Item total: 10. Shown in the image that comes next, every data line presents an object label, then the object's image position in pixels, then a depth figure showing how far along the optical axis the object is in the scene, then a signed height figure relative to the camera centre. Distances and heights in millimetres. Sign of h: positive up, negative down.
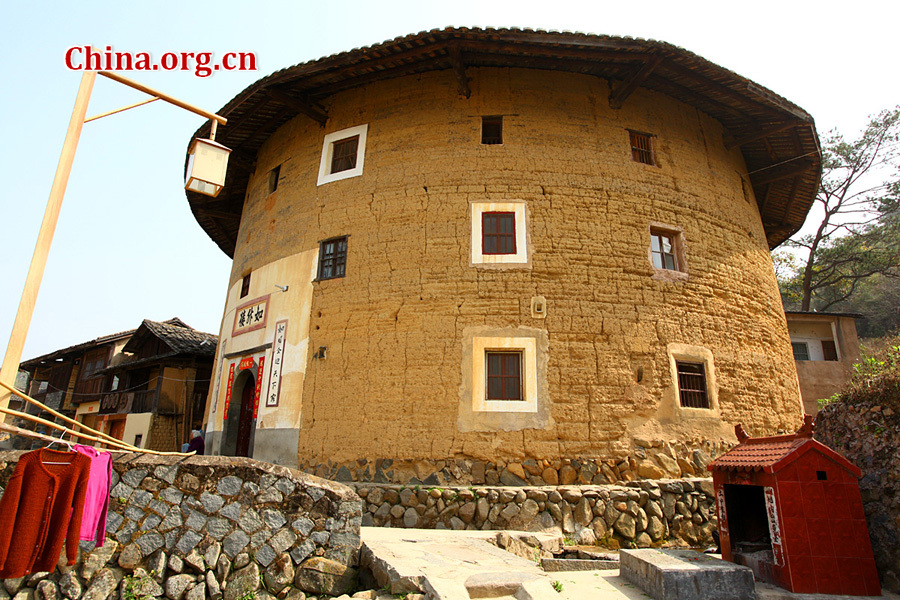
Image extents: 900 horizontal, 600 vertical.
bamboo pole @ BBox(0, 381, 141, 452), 4096 +383
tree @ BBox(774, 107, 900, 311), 23750 +9841
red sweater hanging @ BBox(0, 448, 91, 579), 4562 -480
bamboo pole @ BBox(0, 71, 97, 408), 4660 +1834
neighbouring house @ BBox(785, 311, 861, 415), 18469 +4051
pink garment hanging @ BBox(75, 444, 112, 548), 5031 -389
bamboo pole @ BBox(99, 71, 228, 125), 6086 +3926
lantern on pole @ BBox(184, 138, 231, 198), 6449 +3200
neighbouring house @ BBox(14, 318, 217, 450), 21484 +2832
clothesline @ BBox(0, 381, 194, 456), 4152 +164
